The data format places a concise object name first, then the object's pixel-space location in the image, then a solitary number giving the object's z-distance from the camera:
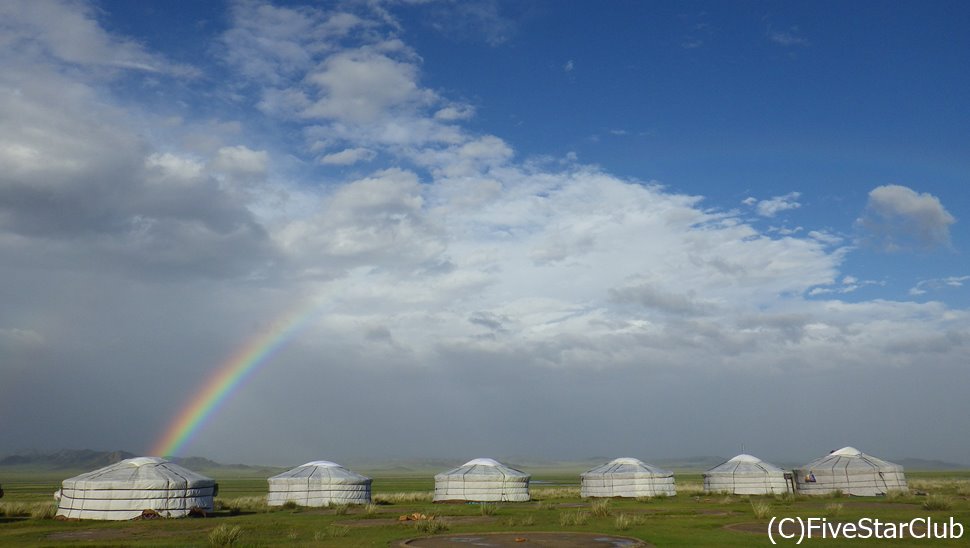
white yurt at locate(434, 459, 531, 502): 45.94
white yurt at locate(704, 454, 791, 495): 49.12
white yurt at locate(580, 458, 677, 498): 48.44
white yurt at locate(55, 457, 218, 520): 33.19
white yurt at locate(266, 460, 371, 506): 41.94
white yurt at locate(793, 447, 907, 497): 46.38
